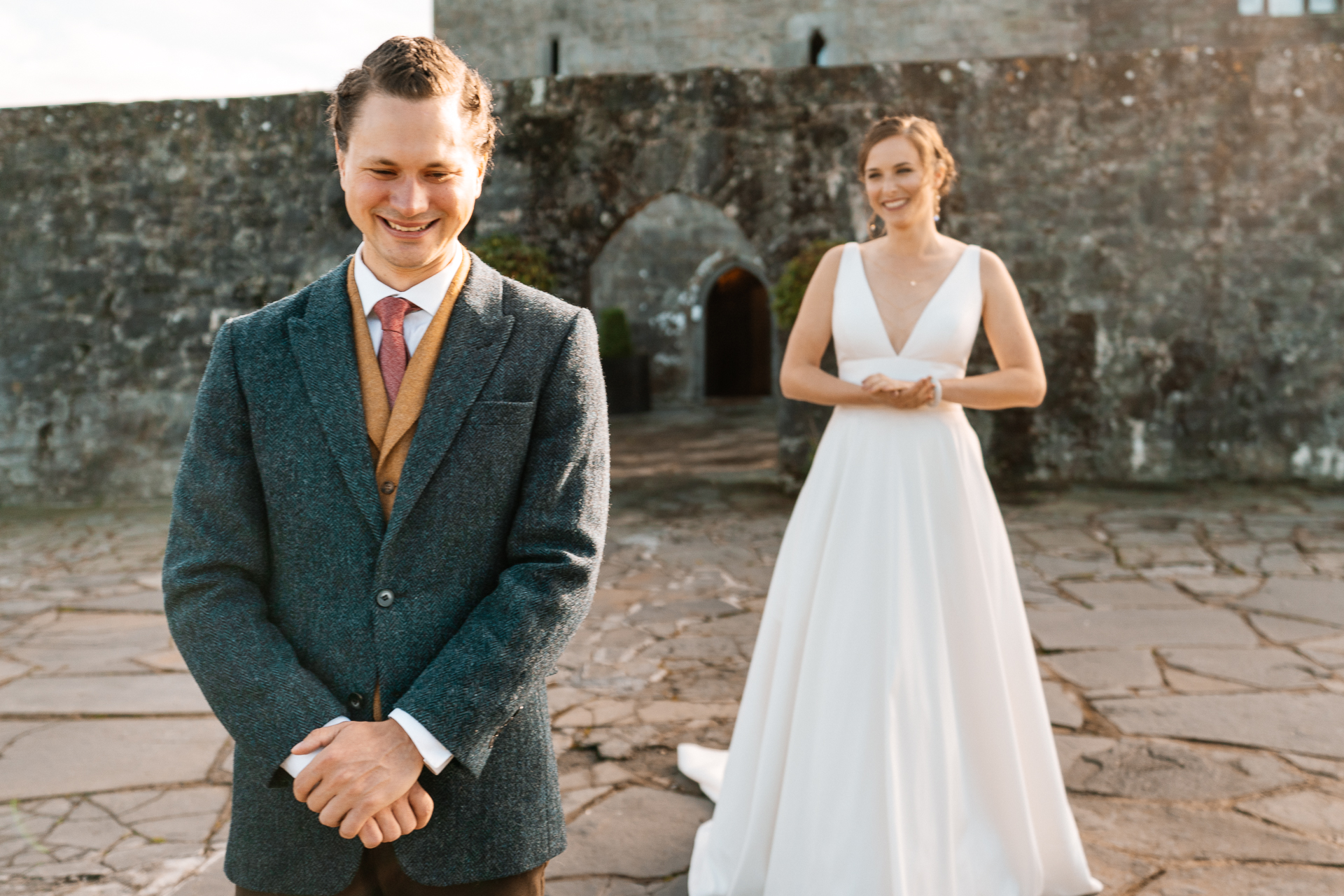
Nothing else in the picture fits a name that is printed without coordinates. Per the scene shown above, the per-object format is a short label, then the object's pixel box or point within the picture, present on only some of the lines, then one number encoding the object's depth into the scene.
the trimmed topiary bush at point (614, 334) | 13.91
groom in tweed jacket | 1.19
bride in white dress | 2.08
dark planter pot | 13.91
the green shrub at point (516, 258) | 7.14
